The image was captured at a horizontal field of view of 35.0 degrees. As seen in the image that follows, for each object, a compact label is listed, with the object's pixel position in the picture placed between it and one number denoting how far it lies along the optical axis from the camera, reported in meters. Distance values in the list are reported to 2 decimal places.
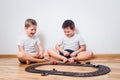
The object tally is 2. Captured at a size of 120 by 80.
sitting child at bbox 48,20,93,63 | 1.86
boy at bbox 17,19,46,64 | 1.87
